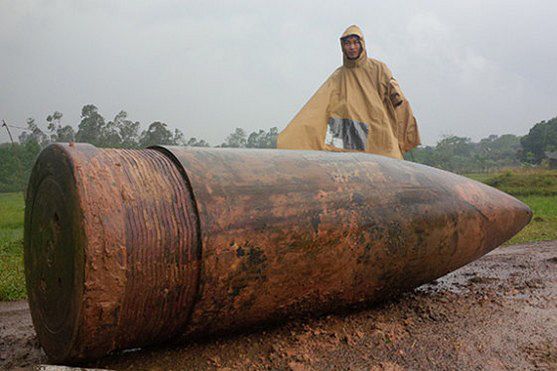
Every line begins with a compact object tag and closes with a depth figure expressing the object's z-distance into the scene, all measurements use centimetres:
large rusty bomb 219
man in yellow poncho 591
